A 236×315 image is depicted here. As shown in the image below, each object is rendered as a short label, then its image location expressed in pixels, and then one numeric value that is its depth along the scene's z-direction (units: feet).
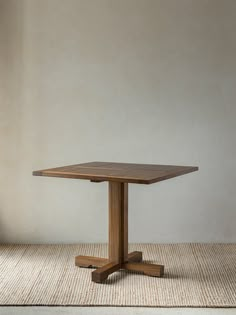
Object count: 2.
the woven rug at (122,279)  8.91
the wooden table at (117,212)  9.71
